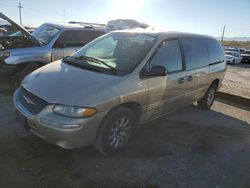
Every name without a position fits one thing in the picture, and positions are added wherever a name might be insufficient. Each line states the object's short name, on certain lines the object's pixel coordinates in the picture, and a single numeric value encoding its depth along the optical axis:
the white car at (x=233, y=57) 16.82
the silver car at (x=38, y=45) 4.55
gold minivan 2.30
